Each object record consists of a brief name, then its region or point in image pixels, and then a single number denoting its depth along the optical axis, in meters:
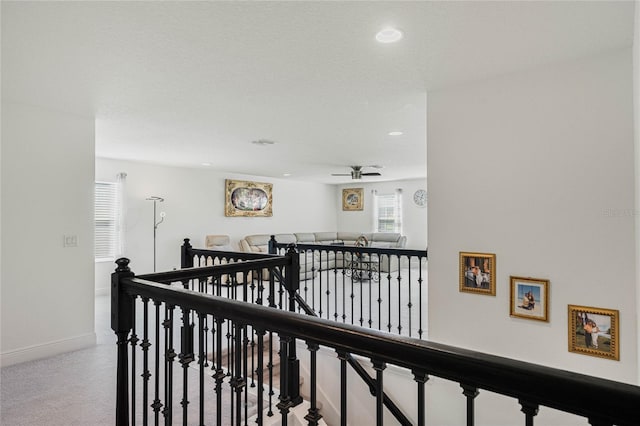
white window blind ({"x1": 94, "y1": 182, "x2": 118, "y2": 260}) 6.39
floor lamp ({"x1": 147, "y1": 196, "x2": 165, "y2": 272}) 7.18
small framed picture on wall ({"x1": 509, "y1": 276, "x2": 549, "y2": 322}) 2.52
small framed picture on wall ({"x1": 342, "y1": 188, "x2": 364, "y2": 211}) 11.34
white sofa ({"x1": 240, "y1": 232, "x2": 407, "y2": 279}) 8.48
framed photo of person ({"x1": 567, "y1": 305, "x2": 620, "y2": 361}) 2.28
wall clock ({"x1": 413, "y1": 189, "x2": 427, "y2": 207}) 9.96
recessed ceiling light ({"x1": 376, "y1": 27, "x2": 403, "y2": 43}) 2.07
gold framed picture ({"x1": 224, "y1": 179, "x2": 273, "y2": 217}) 8.69
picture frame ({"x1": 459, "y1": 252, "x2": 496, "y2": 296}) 2.74
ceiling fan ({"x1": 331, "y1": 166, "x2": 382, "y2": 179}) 7.19
